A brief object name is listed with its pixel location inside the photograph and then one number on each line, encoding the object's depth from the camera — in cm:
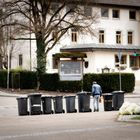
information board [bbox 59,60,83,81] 4138
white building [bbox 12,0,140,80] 6412
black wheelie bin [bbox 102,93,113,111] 2669
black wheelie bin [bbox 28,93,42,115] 2458
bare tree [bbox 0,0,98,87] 4622
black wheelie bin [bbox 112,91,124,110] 2666
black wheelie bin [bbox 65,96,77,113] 2577
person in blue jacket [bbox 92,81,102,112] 2792
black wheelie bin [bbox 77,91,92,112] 2622
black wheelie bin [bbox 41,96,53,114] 2495
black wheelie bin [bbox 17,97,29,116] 2442
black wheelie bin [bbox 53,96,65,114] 2527
